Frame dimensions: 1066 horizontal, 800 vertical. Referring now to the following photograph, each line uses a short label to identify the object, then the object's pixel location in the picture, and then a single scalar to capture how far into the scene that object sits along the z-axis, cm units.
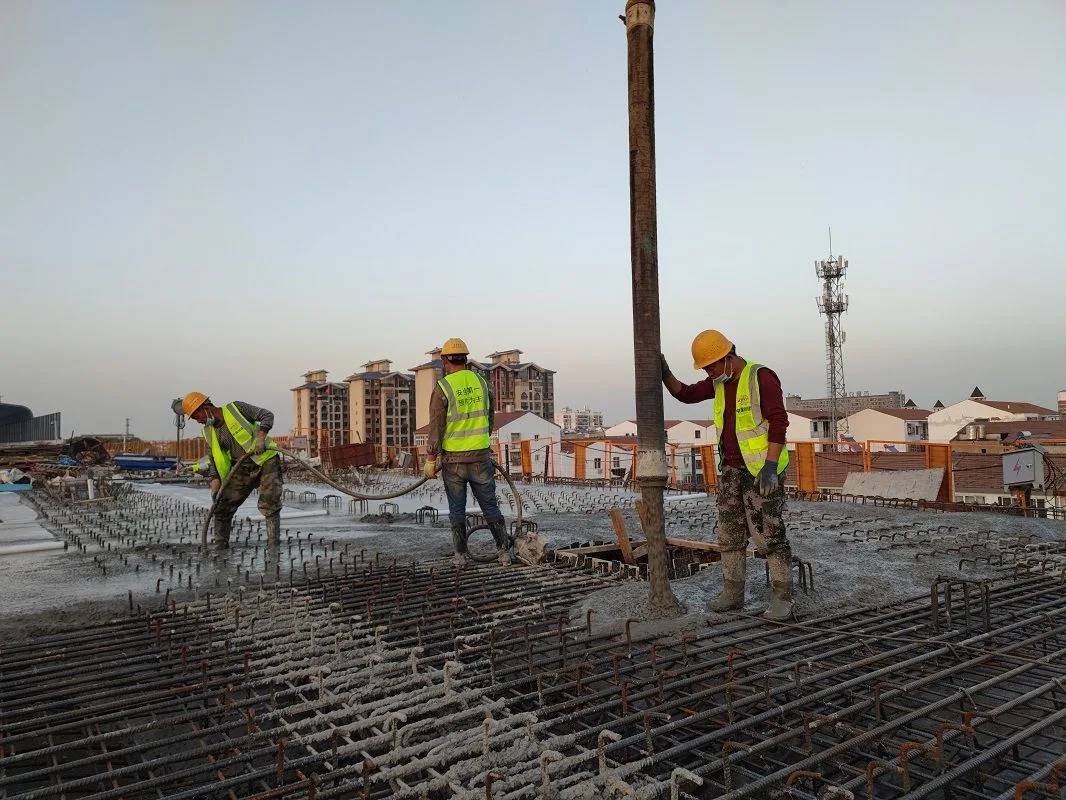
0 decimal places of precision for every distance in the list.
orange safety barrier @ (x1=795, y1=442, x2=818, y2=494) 1155
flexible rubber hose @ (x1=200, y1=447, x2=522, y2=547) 599
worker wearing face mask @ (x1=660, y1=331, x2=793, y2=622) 373
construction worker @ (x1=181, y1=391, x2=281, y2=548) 610
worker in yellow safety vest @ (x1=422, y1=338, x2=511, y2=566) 546
